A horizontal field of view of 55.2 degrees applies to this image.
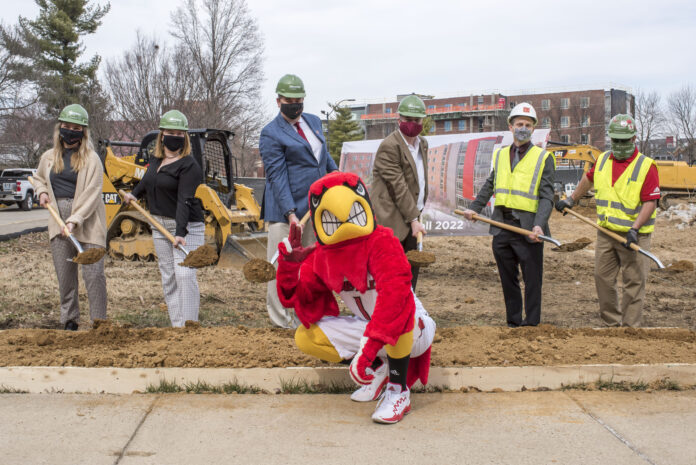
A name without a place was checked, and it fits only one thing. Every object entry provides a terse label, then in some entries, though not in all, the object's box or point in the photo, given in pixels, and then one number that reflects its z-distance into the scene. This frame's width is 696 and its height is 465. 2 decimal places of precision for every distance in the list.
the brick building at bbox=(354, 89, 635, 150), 72.94
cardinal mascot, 3.40
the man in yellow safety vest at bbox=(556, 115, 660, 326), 5.87
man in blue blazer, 5.26
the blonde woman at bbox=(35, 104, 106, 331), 5.59
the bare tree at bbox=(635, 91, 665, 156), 56.61
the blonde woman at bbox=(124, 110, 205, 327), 5.45
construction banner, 10.76
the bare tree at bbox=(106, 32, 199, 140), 28.88
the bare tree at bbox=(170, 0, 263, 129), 33.25
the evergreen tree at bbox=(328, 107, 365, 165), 66.69
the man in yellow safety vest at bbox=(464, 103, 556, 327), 5.64
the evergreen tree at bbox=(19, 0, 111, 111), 35.56
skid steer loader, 11.23
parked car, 27.00
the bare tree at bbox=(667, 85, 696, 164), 53.89
